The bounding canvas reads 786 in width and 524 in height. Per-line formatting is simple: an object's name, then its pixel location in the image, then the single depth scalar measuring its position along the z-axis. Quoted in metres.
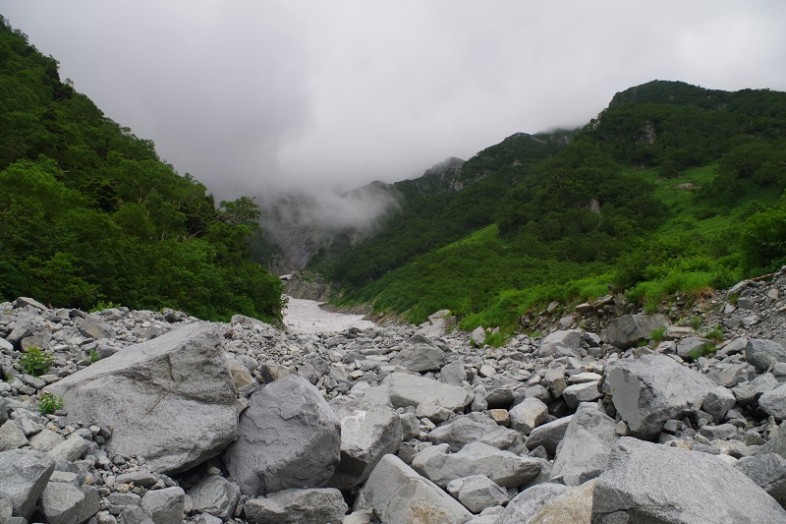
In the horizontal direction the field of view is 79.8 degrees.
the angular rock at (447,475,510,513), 5.98
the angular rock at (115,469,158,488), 5.14
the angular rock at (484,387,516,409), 10.01
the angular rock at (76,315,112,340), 9.90
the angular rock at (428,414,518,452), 7.93
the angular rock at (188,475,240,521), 5.63
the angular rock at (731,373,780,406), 7.17
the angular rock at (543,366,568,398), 10.03
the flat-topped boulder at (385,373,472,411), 10.02
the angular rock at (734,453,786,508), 4.07
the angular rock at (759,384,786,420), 6.55
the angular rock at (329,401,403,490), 6.78
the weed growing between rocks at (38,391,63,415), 5.79
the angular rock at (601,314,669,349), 14.53
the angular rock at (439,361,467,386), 12.38
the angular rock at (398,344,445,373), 14.00
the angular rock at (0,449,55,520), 4.07
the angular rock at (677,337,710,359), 11.32
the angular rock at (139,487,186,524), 4.96
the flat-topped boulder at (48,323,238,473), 5.84
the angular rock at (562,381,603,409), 9.23
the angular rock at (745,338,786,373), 8.51
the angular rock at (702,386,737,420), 7.13
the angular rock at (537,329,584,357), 15.25
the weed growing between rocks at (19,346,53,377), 7.13
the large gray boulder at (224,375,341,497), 6.32
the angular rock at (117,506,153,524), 4.70
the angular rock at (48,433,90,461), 5.00
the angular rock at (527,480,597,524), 3.80
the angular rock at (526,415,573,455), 7.90
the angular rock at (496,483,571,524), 4.24
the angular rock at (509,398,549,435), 8.67
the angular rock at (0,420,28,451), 4.88
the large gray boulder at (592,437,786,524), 3.49
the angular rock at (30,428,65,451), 5.08
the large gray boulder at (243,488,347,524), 5.85
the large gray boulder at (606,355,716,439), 7.17
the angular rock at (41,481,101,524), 4.26
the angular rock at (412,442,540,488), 6.61
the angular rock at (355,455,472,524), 5.66
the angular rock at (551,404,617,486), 5.95
